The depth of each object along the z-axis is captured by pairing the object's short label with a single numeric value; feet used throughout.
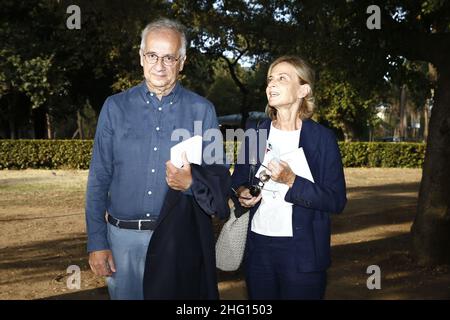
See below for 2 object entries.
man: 9.62
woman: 10.26
